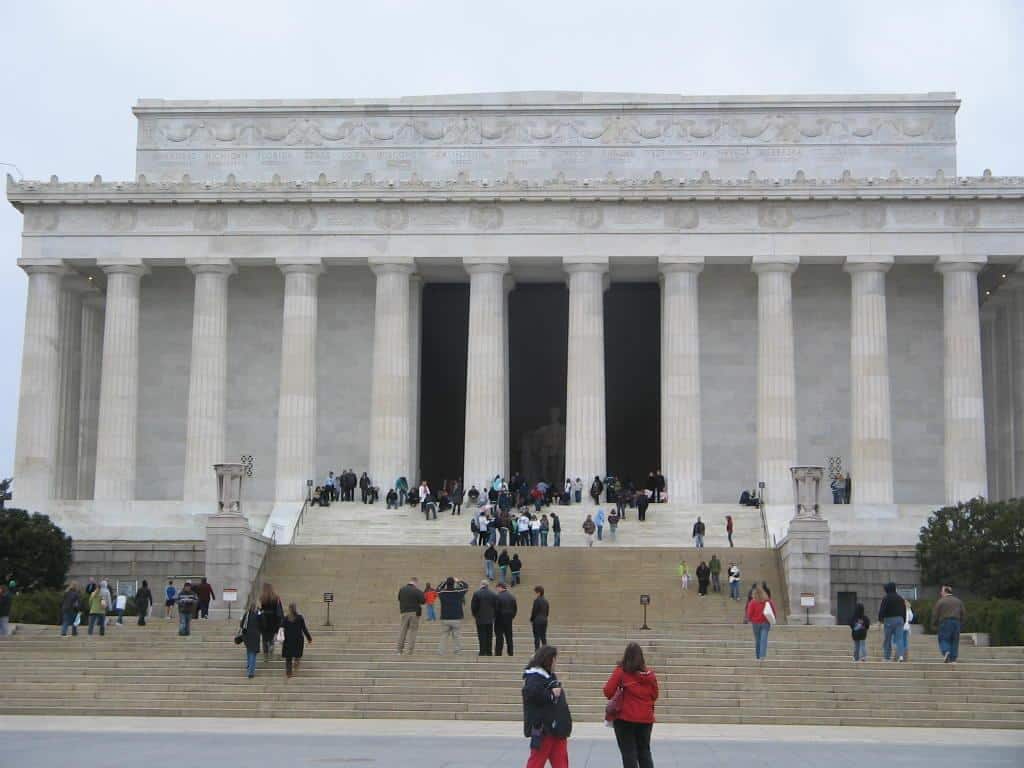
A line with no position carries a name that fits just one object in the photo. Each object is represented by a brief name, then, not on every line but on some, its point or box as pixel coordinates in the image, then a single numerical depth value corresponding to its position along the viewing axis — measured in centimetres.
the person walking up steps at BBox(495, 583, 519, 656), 3675
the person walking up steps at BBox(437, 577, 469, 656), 3741
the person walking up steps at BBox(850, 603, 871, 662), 3741
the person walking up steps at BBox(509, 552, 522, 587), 5097
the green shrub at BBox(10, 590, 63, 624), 4691
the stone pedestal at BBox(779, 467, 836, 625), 4955
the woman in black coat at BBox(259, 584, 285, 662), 3541
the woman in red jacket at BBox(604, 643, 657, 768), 1991
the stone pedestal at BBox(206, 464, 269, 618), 5000
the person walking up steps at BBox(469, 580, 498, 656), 3672
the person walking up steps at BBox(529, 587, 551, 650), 3681
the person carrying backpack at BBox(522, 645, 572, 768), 1945
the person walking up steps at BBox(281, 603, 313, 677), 3494
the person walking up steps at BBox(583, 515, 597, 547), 5644
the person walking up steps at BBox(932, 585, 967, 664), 3712
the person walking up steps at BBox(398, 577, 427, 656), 3756
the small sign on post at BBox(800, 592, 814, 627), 4816
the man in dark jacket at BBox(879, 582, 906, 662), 3725
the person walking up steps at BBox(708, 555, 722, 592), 5038
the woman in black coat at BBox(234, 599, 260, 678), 3500
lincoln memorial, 6494
